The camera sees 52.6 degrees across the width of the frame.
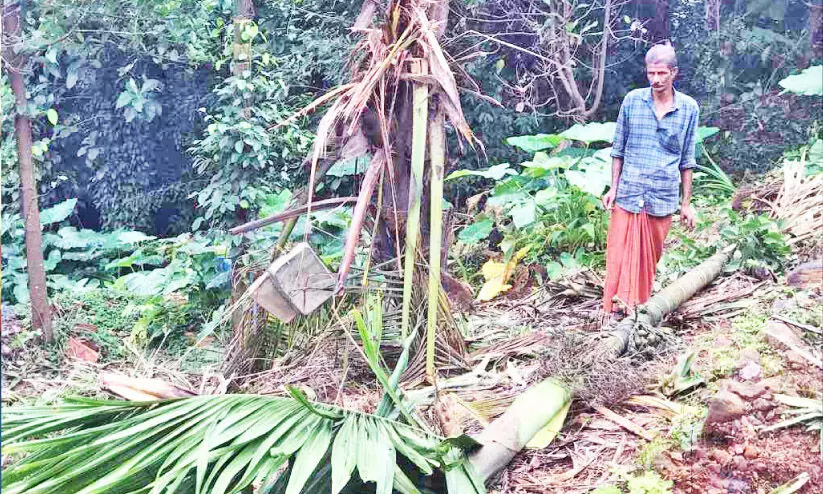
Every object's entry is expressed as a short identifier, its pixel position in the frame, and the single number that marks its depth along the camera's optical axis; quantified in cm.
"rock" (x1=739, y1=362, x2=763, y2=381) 271
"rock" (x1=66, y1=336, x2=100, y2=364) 432
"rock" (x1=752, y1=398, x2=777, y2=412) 246
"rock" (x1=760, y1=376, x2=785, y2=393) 250
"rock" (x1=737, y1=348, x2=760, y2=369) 283
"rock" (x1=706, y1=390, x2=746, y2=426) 245
